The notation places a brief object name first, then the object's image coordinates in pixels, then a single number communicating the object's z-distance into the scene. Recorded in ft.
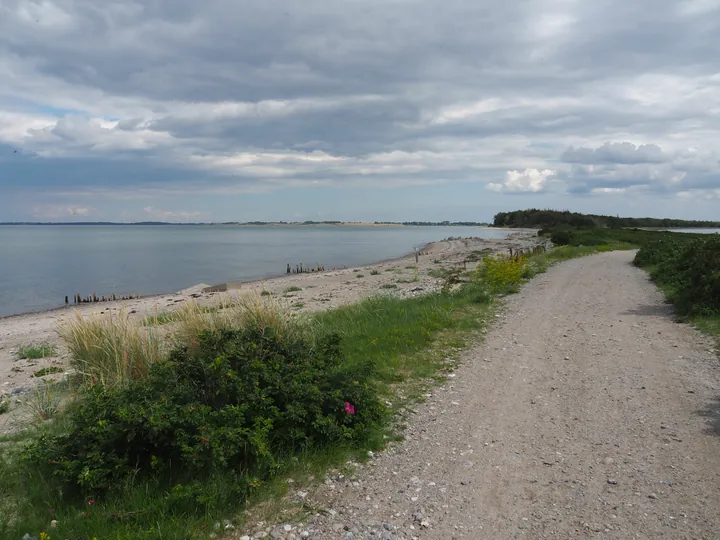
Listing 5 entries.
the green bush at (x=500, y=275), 52.60
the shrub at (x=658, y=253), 69.06
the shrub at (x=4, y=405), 23.54
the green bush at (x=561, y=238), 157.20
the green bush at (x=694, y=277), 36.81
